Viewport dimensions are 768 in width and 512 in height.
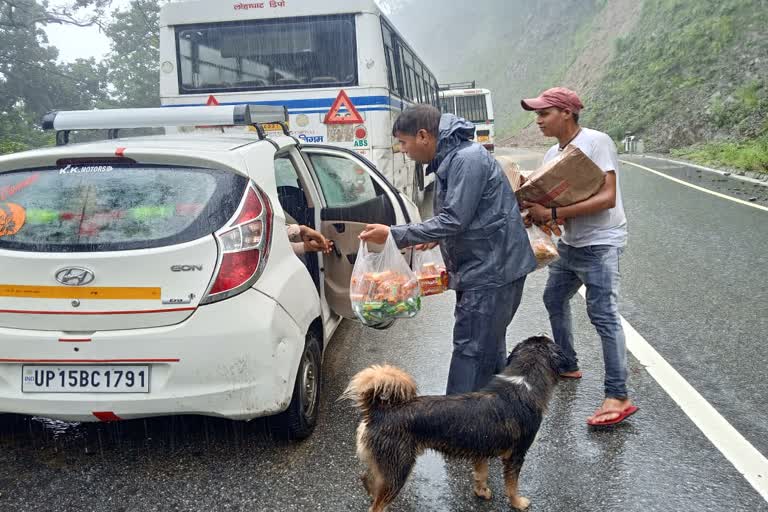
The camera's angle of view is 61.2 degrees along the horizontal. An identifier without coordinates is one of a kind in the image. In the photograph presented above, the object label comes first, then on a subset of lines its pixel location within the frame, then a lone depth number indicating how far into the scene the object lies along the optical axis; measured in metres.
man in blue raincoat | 2.86
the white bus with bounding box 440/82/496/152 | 23.27
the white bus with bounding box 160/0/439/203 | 8.74
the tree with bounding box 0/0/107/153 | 29.09
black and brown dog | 2.54
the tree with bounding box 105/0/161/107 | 41.00
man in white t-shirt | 3.46
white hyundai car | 2.86
